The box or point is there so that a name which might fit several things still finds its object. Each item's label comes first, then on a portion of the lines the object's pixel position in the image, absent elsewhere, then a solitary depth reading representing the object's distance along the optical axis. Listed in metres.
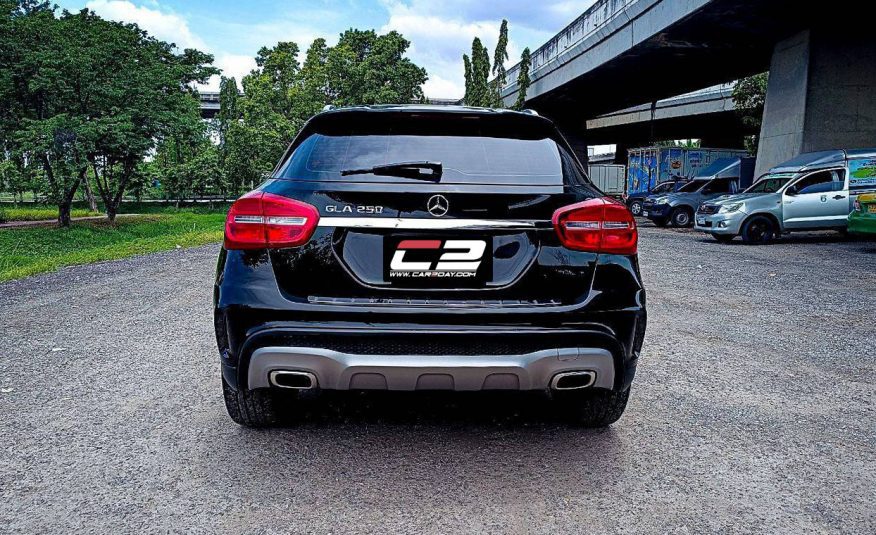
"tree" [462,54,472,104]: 44.16
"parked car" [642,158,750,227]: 22.30
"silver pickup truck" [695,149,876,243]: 15.96
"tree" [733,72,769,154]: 29.95
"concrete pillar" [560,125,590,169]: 43.59
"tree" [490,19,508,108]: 40.84
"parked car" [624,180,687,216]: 25.40
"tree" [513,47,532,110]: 37.06
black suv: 2.83
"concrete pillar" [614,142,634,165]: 63.39
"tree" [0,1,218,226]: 27.03
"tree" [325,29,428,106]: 46.94
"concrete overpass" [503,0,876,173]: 19.50
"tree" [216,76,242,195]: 50.29
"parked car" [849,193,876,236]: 13.02
